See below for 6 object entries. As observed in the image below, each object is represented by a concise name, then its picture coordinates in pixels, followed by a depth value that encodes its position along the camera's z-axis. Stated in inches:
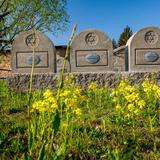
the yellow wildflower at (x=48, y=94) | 67.9
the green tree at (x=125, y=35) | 1325.7
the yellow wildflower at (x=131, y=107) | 91.3
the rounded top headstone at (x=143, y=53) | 246.8
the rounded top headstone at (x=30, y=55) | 242.9
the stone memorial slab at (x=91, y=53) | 241.8
